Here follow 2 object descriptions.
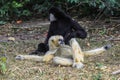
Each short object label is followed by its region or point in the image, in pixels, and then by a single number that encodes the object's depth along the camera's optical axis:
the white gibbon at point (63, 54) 12.88
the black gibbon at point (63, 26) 13.93
